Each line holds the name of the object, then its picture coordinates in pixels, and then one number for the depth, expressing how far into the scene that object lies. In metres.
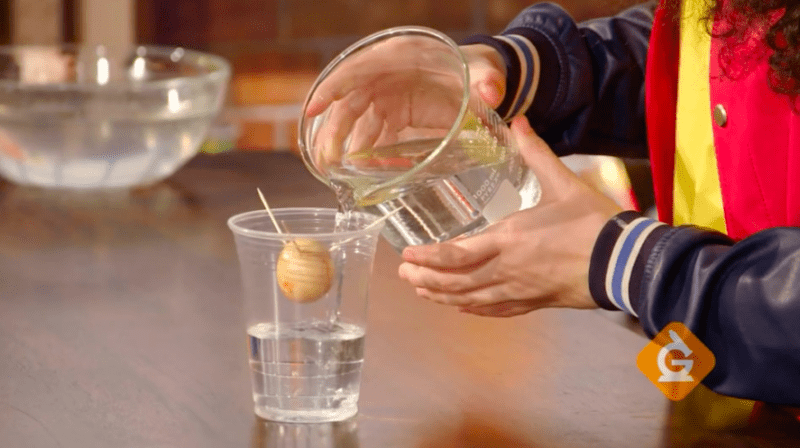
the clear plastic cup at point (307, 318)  1.49
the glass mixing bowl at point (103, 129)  2.16
